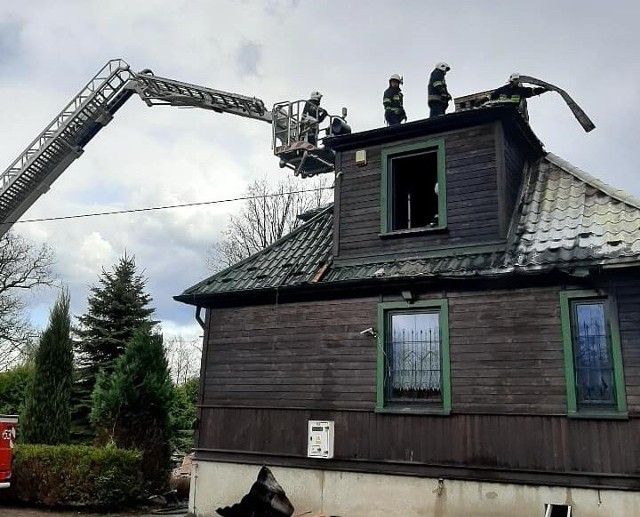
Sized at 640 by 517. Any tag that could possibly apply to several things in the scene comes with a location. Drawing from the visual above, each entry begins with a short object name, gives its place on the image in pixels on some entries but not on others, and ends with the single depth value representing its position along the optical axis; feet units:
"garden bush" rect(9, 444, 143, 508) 37.73
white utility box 30.60
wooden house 25.61
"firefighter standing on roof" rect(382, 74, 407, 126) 37.55
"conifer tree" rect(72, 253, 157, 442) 60.64
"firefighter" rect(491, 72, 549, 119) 35.53
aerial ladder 52.26
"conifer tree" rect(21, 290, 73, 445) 45.21
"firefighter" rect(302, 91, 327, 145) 52.49
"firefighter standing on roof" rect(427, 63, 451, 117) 36.04
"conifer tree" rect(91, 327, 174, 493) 43.88
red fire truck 36.47
